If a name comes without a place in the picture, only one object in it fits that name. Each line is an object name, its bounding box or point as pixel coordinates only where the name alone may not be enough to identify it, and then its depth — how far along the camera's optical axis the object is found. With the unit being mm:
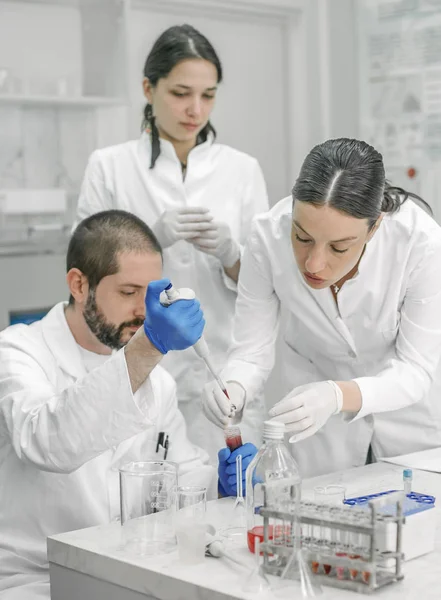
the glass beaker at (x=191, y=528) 1361
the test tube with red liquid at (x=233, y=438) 1811
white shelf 3170
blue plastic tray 1359
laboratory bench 1251
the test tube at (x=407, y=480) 1610
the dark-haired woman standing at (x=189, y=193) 2656
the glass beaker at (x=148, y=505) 1459
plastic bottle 1440
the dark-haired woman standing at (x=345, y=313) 1813
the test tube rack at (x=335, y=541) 1223
